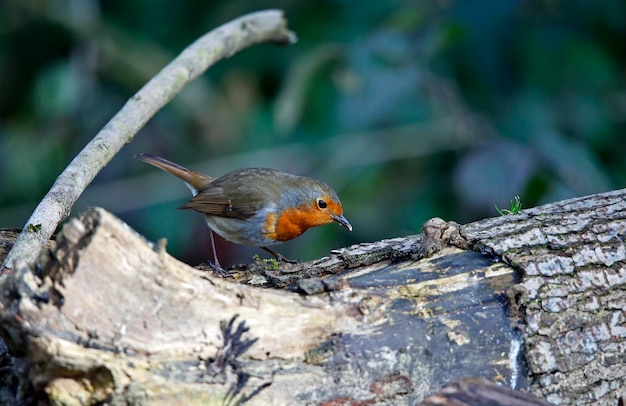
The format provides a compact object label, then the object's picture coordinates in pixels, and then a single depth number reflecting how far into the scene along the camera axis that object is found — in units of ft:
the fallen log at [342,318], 13.23
